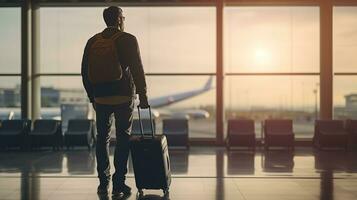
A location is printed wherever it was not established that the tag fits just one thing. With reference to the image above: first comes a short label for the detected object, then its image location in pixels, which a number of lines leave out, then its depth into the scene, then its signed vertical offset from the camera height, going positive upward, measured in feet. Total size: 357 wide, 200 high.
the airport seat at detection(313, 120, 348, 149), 40.40 -2.63
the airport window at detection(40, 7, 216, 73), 45.73 +6.33
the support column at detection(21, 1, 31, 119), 44.19 +3.74
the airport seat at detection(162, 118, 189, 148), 40.45 -2.40
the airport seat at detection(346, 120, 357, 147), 41.45 -2.51
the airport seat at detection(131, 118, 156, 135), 41.51 -2.01
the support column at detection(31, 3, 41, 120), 45.09 +3.56
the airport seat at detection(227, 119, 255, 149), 39.73 -2.51
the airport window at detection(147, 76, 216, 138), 44.62 +0.62
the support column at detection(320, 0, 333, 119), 43.52 +3.63
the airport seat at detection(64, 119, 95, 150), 40.86 -2.53
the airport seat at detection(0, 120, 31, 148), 40.83 -2.44
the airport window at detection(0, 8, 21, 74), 45.47 +5.79
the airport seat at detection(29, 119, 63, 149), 41.09 -2.60
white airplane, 44.65 -0.39
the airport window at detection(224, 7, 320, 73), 45.24 +5.78
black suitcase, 17.49 -2.07
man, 17.38 +0.15
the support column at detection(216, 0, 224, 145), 43.78 +2.62
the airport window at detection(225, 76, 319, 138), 45.09 +0.25
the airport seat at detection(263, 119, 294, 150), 40.16 -2.53
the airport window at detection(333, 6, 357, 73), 44.47 +5.60
